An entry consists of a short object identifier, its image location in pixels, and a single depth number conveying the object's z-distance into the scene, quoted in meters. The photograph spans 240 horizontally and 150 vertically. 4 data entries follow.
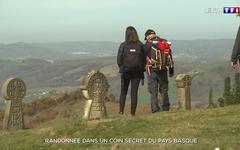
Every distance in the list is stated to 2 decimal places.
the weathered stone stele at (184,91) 16.06
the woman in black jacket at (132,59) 11.63
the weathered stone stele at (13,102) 14.05
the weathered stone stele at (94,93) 13.64
